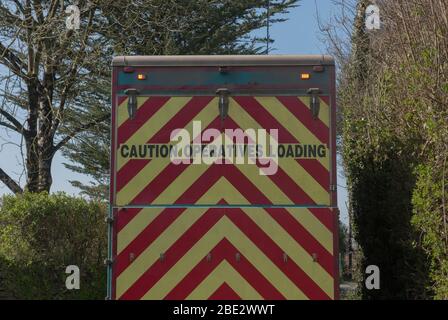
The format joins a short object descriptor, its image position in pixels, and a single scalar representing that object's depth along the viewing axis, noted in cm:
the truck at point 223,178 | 638
